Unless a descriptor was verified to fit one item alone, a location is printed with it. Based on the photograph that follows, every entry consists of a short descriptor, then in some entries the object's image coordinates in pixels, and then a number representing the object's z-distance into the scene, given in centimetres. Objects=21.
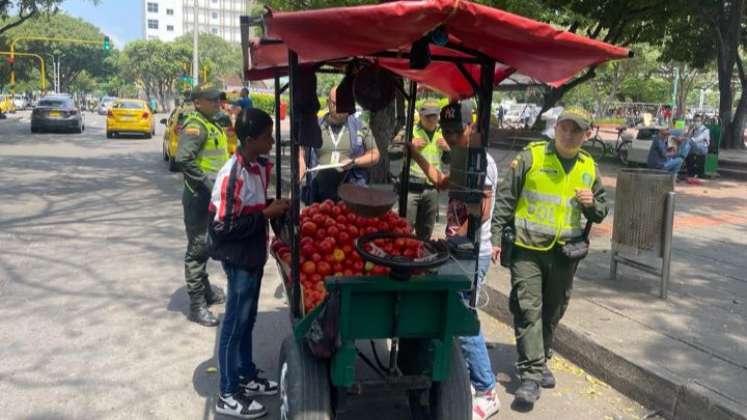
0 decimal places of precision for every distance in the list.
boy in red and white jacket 370
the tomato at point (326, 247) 360
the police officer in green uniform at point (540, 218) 423
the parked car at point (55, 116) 2523
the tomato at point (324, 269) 351
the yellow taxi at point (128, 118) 2423
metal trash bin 600
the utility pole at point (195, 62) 2951
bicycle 2041
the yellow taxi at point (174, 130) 578
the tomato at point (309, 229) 376
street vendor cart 279
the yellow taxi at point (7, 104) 4794
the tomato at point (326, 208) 397
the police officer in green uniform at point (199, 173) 536
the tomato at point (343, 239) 366
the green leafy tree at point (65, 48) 6128
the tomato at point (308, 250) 363
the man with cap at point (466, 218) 373
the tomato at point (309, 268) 353
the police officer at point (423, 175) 599
